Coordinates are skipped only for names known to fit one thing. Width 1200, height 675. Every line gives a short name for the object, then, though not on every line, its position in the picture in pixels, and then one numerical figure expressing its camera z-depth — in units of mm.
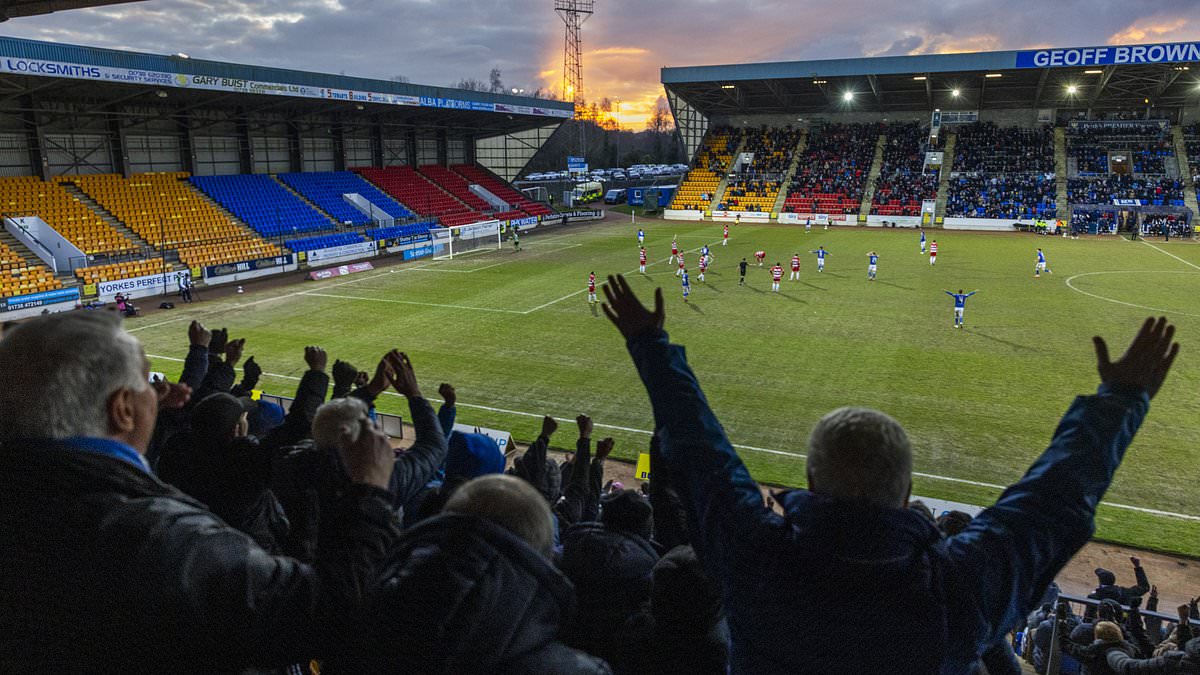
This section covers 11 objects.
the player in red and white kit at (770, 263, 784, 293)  28809
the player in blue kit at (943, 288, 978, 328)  22406
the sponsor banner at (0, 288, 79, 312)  26219
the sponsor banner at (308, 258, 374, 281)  35000
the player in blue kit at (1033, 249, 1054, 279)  30719
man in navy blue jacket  2027
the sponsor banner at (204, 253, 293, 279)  33344
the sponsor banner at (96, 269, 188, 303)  29234
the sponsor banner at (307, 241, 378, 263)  38625
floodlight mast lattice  78062
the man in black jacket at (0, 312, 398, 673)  1862
